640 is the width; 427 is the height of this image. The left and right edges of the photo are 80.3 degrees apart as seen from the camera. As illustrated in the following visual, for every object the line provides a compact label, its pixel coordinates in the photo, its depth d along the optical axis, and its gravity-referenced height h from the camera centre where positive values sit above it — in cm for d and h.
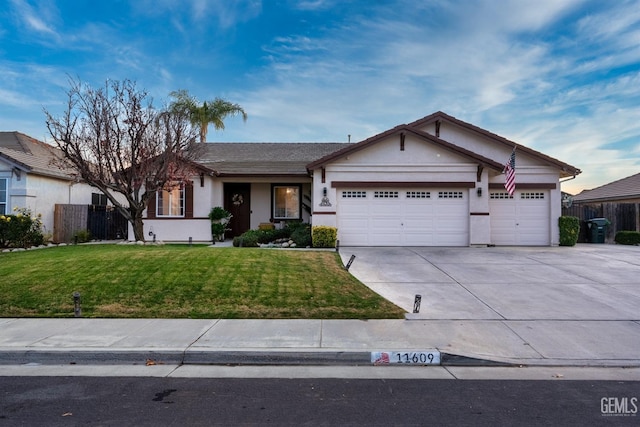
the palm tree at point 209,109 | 2912 +826
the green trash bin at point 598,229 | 1869 -58
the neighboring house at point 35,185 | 1653 +130
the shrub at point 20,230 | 1515 -73
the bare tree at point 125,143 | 1469 +280
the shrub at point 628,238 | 1791 -97
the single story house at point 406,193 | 1620 +101
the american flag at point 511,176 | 1491 +160
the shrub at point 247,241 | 1582 -110
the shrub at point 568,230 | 1684 -58
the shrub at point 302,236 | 1574 -89
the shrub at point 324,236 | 1542 -85
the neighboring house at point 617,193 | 2252 +166
